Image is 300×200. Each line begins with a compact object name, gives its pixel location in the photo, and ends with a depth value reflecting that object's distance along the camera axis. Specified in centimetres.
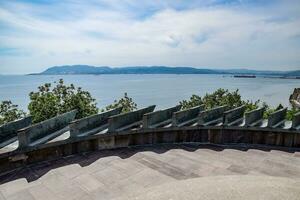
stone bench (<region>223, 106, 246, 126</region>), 675
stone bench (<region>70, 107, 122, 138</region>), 543
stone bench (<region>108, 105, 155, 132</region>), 590
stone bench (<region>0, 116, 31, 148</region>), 507
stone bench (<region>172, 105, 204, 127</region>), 657
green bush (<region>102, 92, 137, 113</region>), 1889
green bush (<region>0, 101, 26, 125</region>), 1454
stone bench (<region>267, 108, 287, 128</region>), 668
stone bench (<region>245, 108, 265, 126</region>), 676
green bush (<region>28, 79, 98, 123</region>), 1288
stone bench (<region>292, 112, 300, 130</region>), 646
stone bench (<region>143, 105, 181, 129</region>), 627
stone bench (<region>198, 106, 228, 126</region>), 670
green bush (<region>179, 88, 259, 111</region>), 2527
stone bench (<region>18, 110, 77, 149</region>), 475
